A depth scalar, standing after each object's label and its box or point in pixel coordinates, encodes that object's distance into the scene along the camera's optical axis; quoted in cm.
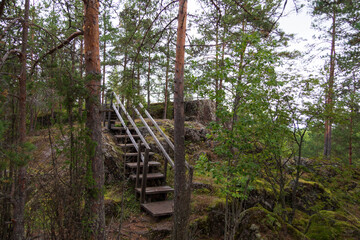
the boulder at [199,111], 1284
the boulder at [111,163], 610
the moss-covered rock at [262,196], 570
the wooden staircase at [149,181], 508
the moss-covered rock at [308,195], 648
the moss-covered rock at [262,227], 442
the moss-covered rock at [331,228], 464
